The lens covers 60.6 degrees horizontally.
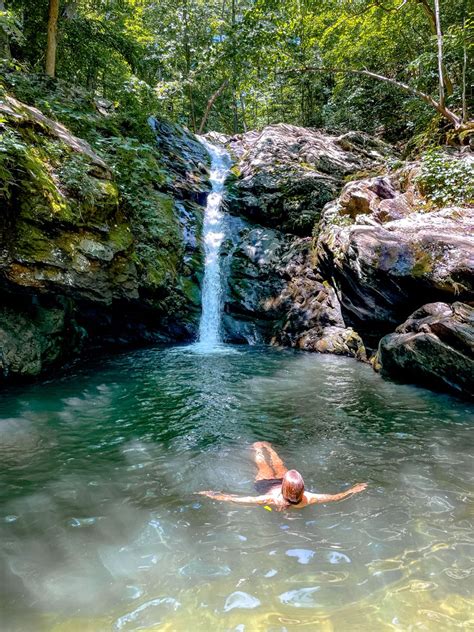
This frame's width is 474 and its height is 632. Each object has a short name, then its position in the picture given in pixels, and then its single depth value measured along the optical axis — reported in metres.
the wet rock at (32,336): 8.33
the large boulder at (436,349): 7.42
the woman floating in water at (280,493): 4.10
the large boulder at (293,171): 15.77
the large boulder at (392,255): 8.41
